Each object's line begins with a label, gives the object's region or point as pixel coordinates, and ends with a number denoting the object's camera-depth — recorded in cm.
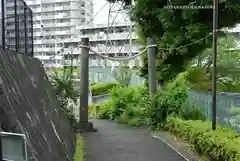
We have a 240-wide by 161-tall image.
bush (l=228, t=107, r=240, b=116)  928
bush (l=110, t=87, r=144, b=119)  2150
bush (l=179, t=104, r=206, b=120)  1294
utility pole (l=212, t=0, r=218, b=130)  876
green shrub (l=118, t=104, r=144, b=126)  1852
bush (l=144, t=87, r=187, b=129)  1549
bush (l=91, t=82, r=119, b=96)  3298
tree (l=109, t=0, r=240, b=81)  1230
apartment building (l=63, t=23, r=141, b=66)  4494
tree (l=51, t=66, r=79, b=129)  1614
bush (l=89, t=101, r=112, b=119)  2401
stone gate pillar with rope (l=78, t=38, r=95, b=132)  1706
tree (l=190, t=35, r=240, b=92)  1643
